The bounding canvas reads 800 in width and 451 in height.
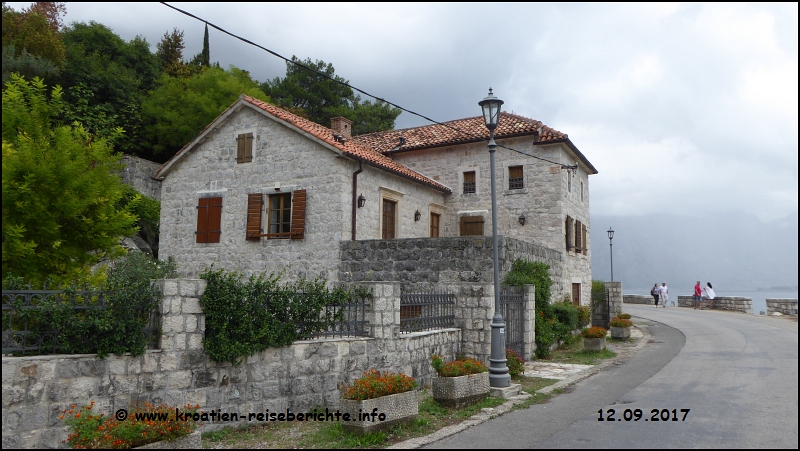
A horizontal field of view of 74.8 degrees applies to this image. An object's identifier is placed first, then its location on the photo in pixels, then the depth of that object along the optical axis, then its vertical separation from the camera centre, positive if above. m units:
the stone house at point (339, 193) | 16.80 +3.10
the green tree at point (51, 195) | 7.96 +1.26
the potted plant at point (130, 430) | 5.40 -1.65
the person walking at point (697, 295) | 33.22 -0.83
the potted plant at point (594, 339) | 15.41 -1.73
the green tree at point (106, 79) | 26.58 +10.62
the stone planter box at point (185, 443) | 5.59 -1.83
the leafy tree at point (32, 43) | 23.08 +11.12
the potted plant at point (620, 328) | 18.56 -1.66
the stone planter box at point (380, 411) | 6.82 -1.79
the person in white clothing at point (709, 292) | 30.89 -0.59
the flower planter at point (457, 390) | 8.53 -1.83
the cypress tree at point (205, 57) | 39.66 +16.71
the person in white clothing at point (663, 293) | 36.06 -0.79
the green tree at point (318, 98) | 37.06 +12.84
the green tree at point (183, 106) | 28.69 +9.32
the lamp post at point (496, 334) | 9.62 -1.01
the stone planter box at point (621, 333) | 18.55 -1.83
